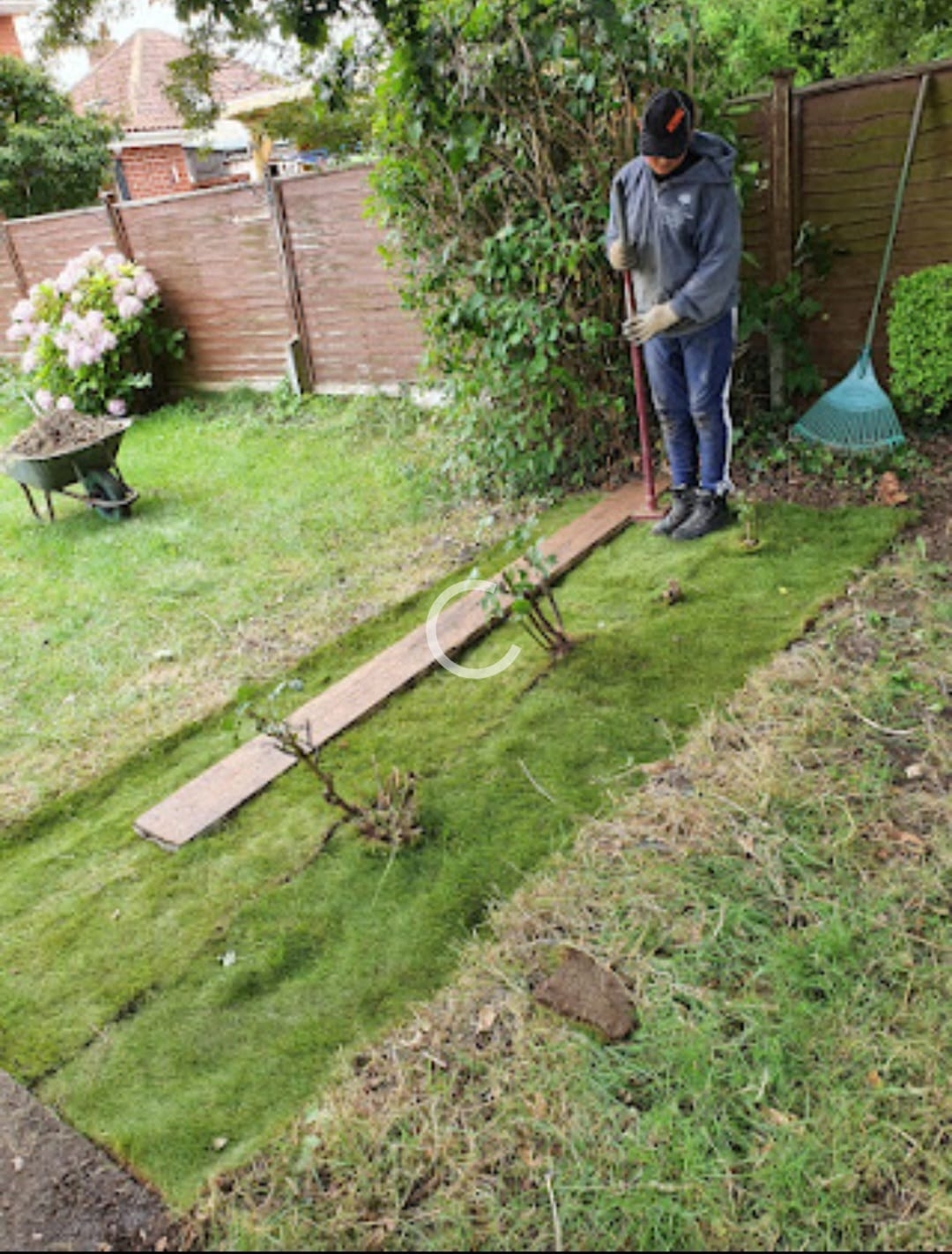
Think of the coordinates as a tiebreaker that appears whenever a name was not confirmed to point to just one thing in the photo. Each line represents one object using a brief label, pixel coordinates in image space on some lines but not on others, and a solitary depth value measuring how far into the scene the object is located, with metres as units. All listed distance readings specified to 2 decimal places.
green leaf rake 4.42
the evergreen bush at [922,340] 4.20
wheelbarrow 5.49
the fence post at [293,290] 7.36
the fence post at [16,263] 10.73
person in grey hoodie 3.52
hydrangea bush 7.96
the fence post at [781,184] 4.50
